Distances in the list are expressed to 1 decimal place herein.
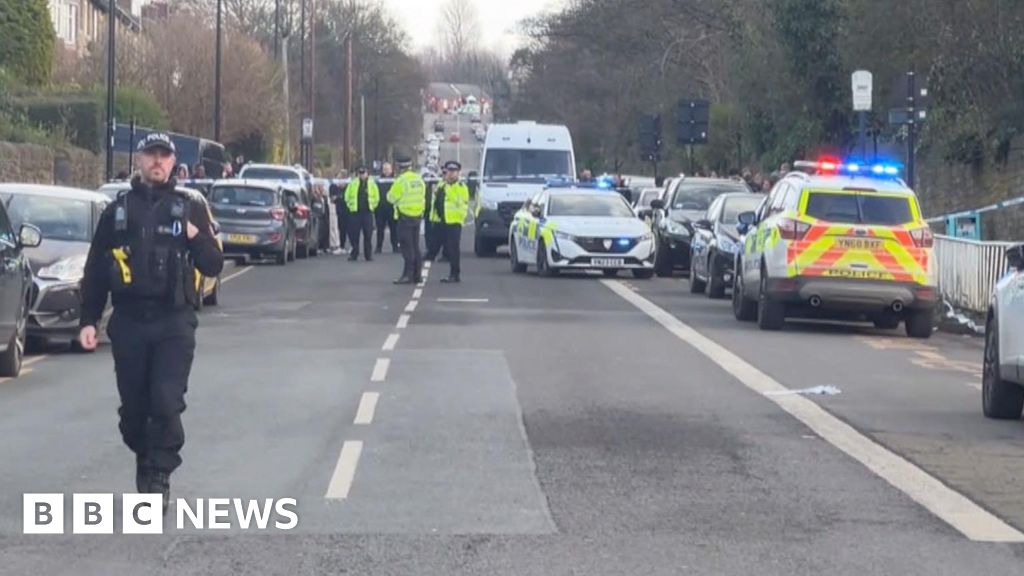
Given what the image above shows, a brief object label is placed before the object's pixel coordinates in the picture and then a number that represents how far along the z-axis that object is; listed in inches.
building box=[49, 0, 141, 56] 2783.0
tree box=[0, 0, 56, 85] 2188.7
